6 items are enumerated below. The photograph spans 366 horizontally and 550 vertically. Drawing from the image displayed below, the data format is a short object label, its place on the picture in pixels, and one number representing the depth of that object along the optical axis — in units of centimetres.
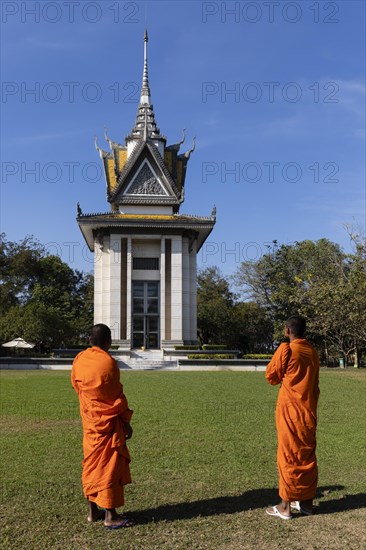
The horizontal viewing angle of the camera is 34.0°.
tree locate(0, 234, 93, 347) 4344
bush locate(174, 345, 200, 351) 3247
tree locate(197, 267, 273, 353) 5178
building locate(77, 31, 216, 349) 3431
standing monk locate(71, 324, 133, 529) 525
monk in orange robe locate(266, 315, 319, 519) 552
